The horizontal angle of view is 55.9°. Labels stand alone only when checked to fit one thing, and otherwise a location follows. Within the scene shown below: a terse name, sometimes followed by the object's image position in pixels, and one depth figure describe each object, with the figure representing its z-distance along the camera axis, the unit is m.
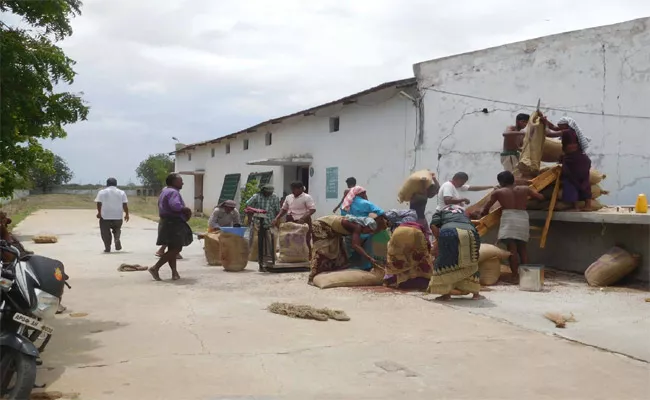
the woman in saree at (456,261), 6.82
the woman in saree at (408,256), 7.61
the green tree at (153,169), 48.51
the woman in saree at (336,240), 8.12
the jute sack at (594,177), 9.26
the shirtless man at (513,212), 8.58
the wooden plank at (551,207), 9.00
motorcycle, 3.42
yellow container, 8.38
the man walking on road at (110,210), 12.61
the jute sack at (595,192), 9.21
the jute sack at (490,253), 8.31
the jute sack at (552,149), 9.69
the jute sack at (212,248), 10.34
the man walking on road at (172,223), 8.43
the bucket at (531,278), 7.87
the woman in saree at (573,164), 8.75
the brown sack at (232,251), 9.70
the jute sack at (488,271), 8.32
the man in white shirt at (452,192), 8.95
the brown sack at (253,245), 10.84
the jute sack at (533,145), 8.92
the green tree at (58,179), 66.44
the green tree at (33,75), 4.76
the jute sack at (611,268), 8.18
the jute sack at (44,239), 14.76
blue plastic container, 9.72
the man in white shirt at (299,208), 9.95
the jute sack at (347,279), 7.91
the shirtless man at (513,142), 9.66
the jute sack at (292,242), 9.82
